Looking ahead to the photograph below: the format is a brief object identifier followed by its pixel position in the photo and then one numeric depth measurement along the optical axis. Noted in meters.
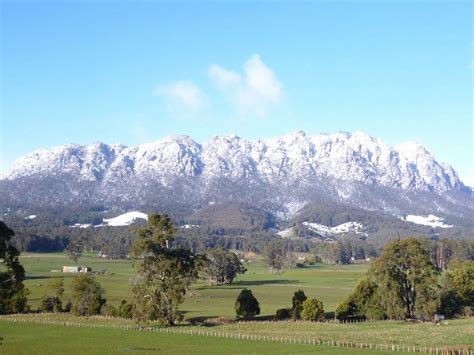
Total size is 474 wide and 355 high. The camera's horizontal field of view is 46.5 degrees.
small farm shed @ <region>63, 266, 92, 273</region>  168.49
